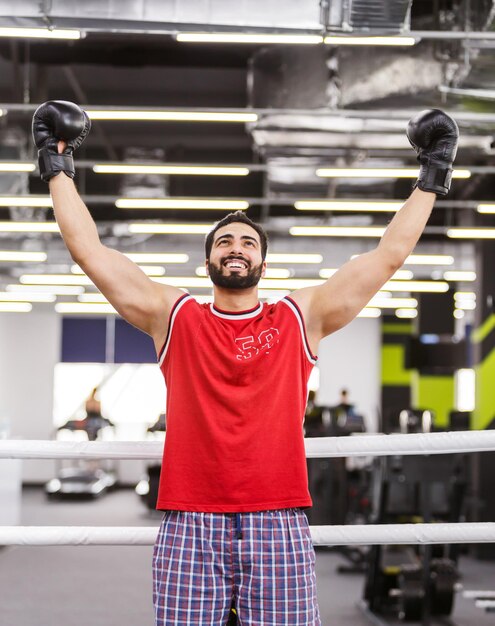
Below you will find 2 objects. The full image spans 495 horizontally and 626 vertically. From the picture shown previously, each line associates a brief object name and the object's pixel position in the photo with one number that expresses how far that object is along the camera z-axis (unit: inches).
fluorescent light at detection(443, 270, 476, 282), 448.8
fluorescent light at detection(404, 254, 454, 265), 402.0
